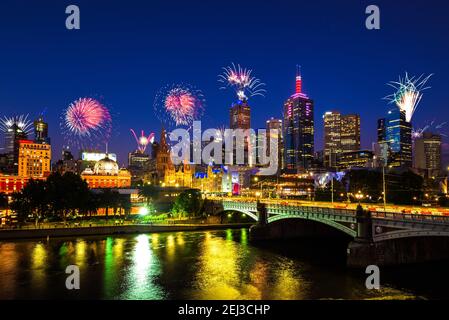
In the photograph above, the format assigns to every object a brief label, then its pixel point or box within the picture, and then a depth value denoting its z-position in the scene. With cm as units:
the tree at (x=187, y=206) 12300
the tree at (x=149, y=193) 15300
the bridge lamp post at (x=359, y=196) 11906
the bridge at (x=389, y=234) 4903
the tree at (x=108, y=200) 11935
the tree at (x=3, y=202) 12482
